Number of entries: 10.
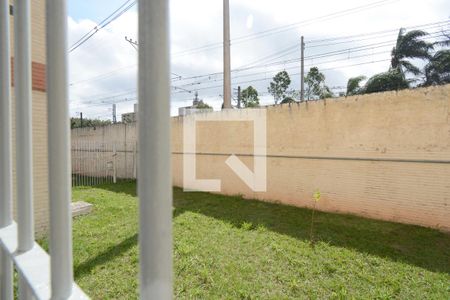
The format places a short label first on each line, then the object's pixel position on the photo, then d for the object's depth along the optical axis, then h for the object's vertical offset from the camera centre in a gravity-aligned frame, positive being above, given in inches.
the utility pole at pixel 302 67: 790.5 +193.2
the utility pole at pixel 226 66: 379.6 +92.2
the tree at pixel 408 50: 571.1 +167.9
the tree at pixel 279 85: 1078.8 +194.2
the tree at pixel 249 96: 1114.1 +163.1
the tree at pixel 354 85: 611.5 +112.1
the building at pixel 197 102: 1073.7 +142.1
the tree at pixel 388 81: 554.9 +106.9
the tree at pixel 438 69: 554.3 +129.7
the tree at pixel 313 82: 965.2 +183.7
